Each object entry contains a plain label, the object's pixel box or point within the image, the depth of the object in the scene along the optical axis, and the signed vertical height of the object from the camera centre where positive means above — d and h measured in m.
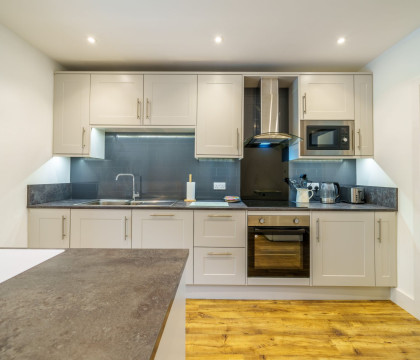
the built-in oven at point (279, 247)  2.37 -0.63
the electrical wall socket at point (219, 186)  3.04 -0.07
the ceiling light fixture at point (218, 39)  2.23 +1.29
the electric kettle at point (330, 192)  2.70 -0.12
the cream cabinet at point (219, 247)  2.42 -0.66
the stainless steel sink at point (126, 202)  2.93 -0.26
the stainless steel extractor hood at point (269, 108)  2.72 +0.80
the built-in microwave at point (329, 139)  2.66 +0.45
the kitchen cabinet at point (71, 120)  2.71 +0.66
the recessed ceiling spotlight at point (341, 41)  2.26 +1.29
